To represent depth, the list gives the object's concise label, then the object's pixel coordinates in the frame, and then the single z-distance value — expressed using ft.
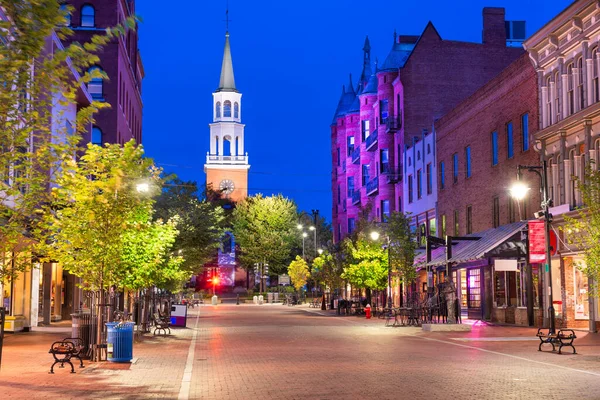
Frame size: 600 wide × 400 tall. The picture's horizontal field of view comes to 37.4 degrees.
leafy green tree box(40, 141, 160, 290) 74.13
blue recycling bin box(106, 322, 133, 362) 71.20
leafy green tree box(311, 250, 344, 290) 215.72
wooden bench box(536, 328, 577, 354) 77.80
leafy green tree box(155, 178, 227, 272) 209.56
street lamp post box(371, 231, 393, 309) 162.74
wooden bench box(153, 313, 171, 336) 112.81
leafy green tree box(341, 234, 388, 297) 180.04
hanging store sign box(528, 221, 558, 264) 107.65
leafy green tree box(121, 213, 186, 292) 85.35
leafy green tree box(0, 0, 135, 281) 32.45
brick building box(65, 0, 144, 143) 201.46
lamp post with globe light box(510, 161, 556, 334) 93.61
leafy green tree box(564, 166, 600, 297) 80.74
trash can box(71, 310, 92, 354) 73.56
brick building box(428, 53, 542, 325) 129.39
